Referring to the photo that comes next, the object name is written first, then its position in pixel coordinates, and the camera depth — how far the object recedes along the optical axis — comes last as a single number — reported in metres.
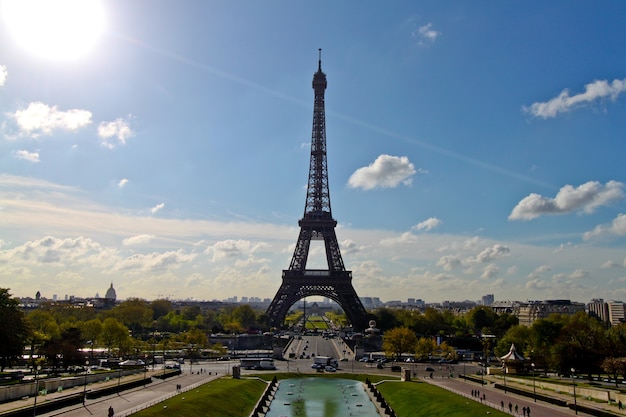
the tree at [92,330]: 100.43
